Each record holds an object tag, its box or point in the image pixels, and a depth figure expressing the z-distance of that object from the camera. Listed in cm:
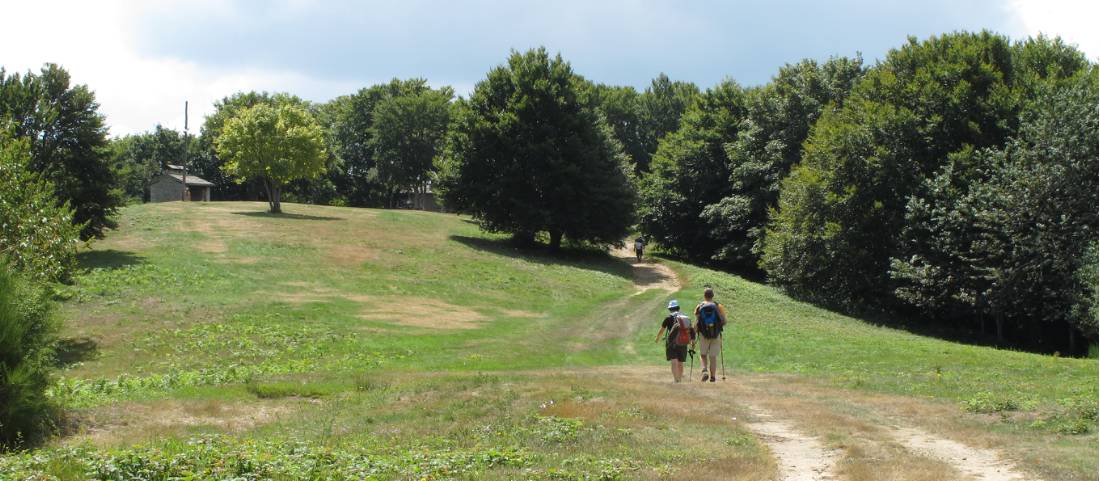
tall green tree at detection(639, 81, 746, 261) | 7338
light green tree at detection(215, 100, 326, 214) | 7956
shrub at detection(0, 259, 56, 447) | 1533
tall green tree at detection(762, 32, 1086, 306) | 4594
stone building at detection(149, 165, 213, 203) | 11375
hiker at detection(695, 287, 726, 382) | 2195
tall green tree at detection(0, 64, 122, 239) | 4609
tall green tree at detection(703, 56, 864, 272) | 6341
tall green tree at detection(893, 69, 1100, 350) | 3678
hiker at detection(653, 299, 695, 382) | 2214
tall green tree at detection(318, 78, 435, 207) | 12725
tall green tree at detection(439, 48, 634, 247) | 6531
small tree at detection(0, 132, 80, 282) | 2680
